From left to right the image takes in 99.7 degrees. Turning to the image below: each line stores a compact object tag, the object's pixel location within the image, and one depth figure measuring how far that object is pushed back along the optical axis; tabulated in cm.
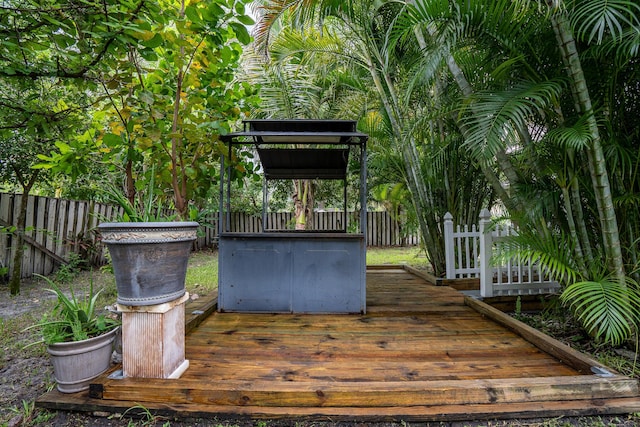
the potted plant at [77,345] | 154
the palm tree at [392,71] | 384
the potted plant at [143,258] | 152
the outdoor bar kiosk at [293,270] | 283
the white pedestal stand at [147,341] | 158
